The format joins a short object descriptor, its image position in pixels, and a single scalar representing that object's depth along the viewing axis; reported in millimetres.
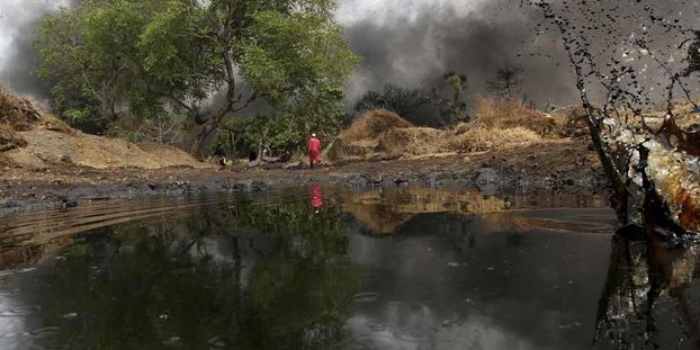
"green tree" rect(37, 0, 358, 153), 28734
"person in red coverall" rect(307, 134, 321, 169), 24203
